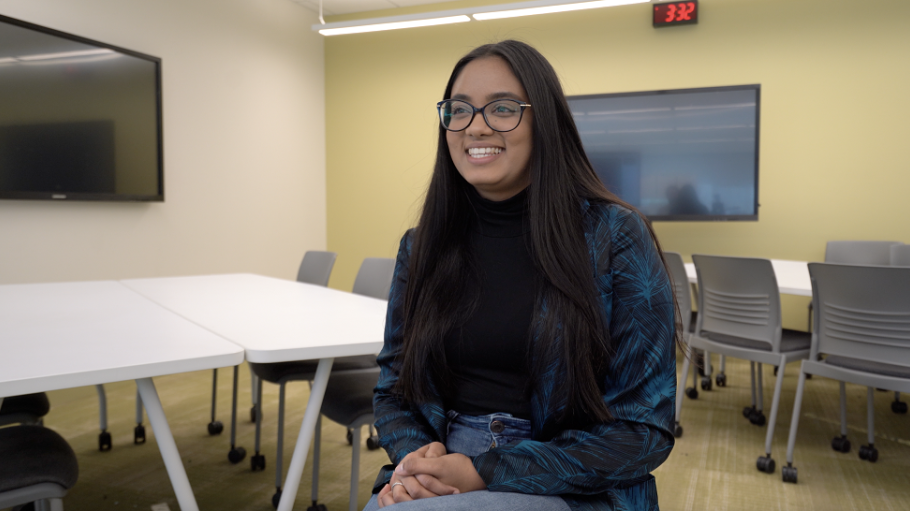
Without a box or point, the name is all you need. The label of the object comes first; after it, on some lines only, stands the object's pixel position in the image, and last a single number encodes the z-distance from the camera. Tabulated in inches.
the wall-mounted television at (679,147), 190.2
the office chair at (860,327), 90.4
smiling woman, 39.1
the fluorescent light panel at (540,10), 174.2
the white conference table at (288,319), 63.7
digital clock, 198.1
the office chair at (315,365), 88.2
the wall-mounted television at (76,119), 136.4
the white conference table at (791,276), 112.7
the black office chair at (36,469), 51.9
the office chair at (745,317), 109.8
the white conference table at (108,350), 51.4
